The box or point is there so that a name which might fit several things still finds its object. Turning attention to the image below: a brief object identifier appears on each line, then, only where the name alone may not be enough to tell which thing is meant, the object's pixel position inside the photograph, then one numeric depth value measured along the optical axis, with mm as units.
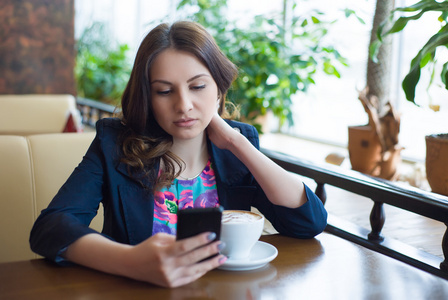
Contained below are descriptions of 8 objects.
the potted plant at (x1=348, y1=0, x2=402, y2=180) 3350
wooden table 895
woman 1268
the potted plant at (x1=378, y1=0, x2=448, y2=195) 1770
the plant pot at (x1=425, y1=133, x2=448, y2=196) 2252
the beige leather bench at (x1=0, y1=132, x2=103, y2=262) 1721
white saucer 985
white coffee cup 990
